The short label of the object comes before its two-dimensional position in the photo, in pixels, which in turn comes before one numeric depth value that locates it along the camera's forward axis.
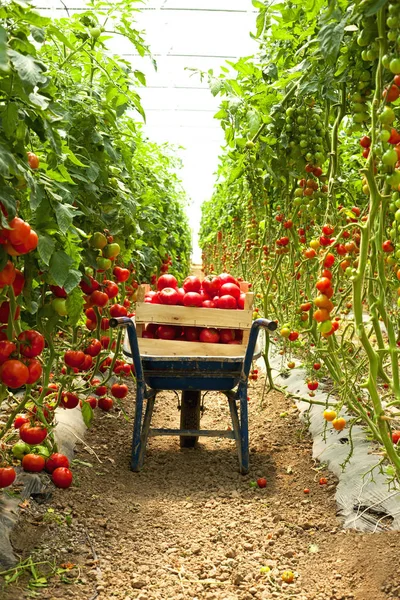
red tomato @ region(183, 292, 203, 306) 3.64
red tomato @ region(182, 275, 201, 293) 3.85
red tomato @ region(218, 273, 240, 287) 3.92
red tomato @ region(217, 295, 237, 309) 3.67
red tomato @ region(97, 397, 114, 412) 3.35
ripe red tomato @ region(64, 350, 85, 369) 2.49
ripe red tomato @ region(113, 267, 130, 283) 3.11
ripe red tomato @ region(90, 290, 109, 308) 2.56
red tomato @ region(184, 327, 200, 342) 3.66
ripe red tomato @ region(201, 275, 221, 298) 3.85
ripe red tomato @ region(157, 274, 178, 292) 3.98
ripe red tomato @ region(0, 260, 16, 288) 1.59
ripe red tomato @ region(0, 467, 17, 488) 2.24
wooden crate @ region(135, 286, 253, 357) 3.57
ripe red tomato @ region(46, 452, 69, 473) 2.74
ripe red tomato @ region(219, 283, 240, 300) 3.77
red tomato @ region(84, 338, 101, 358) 2.91
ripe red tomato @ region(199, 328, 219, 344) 3.59
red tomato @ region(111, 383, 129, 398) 3.61
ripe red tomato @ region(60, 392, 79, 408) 2.64
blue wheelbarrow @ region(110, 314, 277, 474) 3.38
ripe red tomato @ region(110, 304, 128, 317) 3.35
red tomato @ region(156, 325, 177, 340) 3.65
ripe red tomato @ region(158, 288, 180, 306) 3.70
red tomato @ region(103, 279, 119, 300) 2.75
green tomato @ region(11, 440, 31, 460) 2.72
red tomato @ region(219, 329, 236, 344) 3.65
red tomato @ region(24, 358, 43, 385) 1.83
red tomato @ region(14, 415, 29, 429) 2.84
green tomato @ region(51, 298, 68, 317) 2.08
